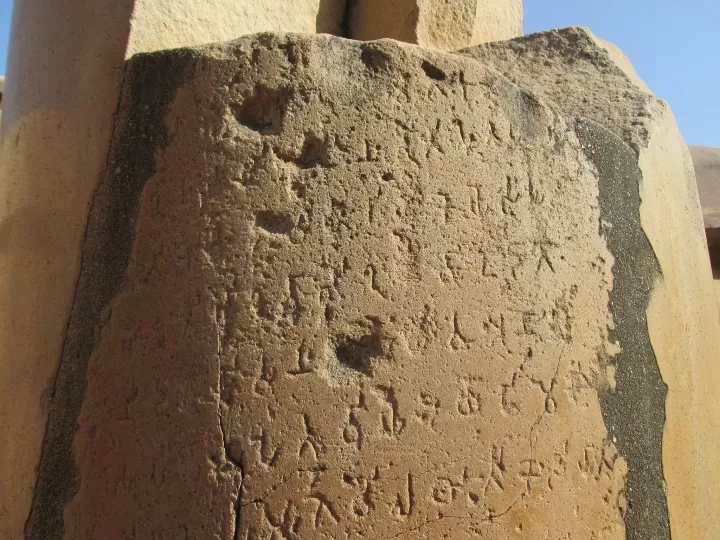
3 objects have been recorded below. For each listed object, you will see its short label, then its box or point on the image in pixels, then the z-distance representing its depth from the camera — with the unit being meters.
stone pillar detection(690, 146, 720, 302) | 4.56
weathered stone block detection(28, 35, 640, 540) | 1.45
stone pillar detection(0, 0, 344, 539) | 1.61
